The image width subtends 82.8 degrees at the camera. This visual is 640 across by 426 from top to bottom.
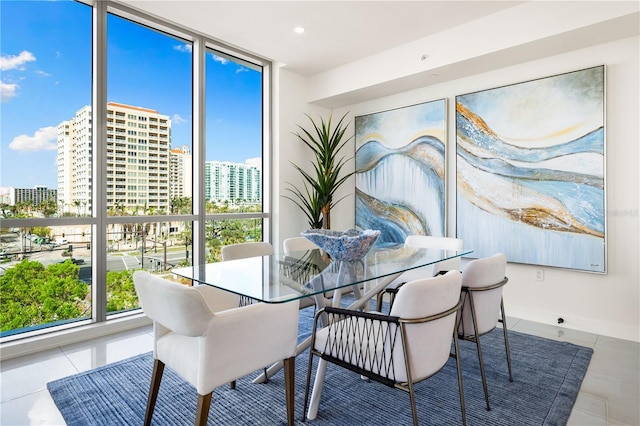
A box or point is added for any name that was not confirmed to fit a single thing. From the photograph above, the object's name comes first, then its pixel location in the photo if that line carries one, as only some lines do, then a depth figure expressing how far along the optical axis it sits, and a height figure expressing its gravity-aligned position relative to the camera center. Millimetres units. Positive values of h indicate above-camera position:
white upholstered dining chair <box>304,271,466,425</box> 1445 -545
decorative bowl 2232 -202
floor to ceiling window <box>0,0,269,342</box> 2713 +488
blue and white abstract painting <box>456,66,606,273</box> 2980 +368
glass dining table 1659 -335
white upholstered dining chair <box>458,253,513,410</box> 1902 -456
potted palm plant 4301 +470
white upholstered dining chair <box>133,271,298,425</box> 1358 -527
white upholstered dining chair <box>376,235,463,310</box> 2803 -300
